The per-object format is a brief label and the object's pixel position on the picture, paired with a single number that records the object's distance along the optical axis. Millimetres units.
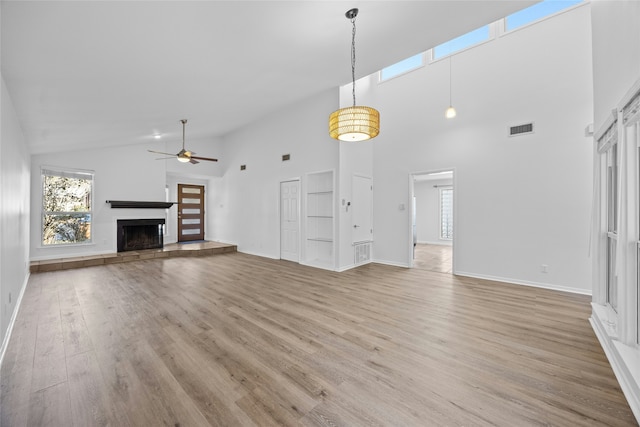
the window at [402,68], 5637
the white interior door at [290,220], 6285
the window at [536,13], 4043
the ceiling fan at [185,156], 5852
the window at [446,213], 9805
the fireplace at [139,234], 6828
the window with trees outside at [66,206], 5812
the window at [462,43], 4797
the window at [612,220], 2461
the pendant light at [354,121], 2818
